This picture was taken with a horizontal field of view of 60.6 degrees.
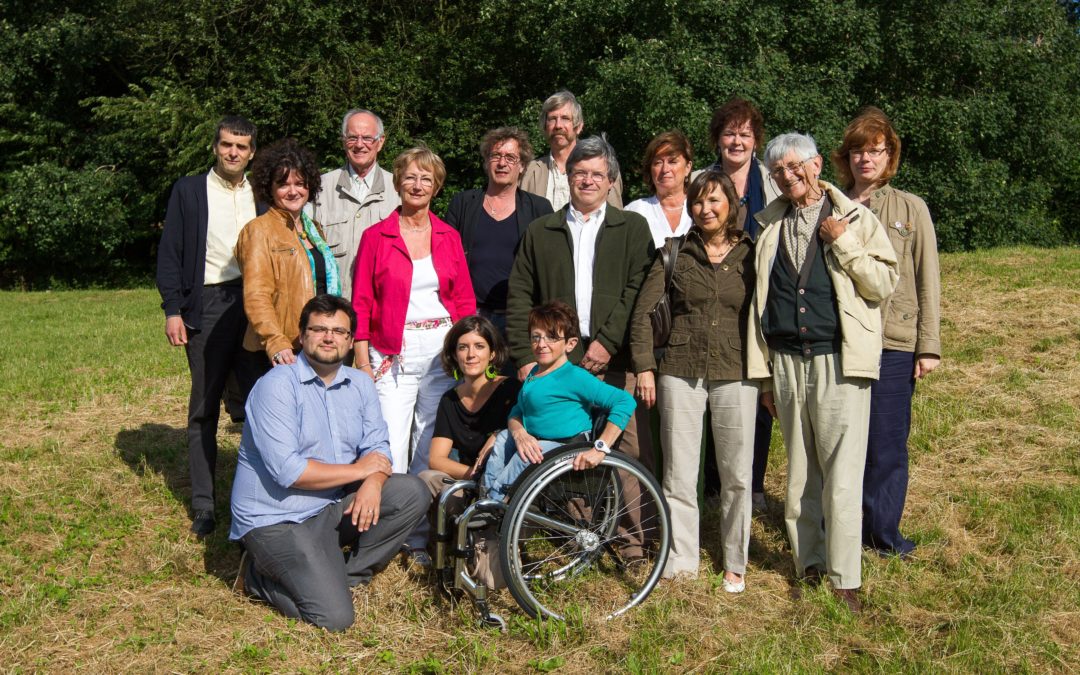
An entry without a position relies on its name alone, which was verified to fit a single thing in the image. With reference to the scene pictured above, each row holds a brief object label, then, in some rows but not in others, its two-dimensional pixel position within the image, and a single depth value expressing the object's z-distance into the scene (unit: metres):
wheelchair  3.74
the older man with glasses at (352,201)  5.19
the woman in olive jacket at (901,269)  4.16
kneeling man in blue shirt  4.02
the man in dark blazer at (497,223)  4.89
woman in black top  4.39
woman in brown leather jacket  4.48
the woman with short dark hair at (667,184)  4.58
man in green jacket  4.30
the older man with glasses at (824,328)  3.79
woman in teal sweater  3.96
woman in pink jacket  4.61
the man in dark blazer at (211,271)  4.83
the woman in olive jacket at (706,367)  4.05
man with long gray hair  5.19
